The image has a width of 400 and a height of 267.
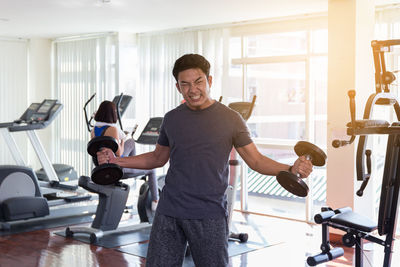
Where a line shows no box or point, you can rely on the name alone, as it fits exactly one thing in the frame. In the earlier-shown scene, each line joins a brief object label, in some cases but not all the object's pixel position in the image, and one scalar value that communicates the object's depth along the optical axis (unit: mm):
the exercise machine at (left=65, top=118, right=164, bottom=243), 5566
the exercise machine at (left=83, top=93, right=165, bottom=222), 5951
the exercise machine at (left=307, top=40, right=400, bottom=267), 3271
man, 2289
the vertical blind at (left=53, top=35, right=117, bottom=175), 8812
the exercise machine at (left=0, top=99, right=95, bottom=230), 5851
